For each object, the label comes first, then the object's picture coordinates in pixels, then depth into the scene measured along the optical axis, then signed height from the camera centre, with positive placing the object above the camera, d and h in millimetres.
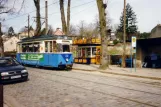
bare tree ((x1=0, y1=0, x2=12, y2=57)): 44781 +7713
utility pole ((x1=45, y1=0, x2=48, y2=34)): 33362 +5511
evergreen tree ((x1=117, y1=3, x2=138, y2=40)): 84500 +10920
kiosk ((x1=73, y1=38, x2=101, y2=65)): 31938 +543
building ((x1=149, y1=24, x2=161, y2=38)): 50269 +4652
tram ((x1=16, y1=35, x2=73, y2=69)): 22344 +402
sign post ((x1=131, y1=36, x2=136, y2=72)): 19906 +1025
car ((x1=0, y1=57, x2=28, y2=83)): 14211 -880
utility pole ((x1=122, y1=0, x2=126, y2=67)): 25078 -174
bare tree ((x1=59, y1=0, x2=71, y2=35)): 31750 +4171
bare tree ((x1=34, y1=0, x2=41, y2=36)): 35312 +5501
